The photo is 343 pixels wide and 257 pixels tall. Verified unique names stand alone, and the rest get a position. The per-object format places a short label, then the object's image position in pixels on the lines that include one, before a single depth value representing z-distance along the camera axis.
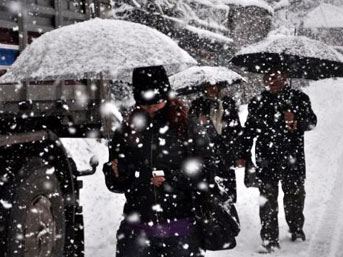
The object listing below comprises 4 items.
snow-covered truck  4.04
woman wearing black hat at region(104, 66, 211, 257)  3.30
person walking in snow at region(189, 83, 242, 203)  6.71
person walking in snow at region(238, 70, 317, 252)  6.30
